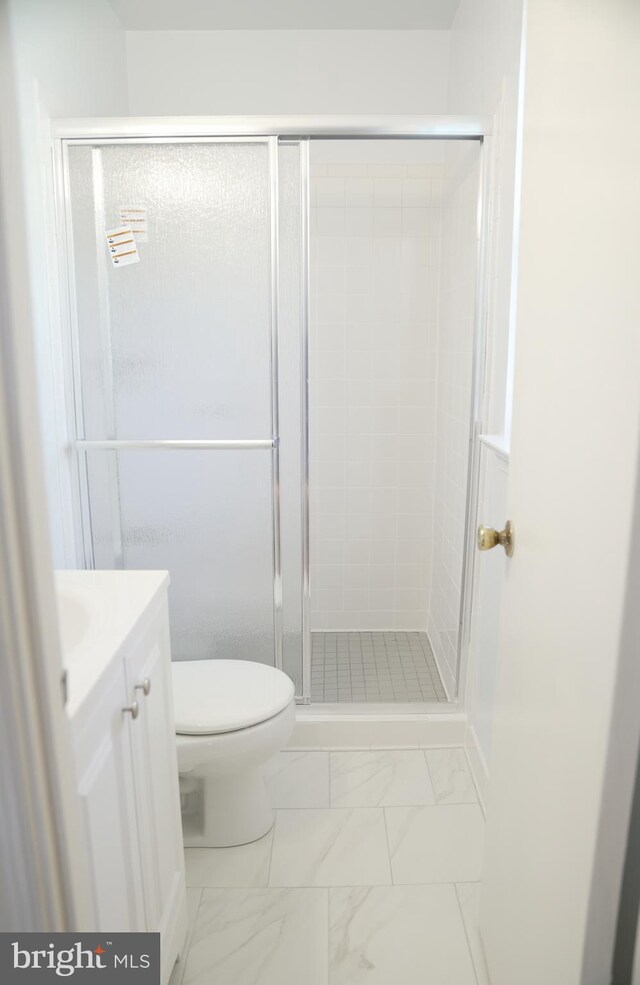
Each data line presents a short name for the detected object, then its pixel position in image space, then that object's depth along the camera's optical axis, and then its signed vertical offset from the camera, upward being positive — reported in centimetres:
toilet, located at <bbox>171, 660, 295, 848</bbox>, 180 -102
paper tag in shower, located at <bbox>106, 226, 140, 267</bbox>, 218 +28
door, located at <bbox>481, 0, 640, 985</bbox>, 81 -20
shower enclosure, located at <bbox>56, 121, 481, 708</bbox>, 215 -11
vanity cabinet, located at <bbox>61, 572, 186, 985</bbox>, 100 -73
